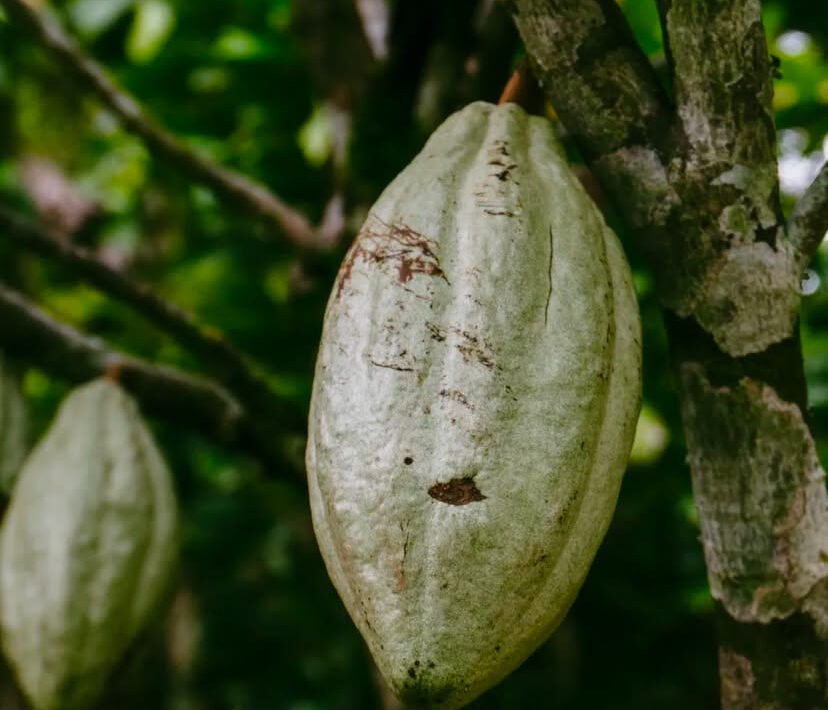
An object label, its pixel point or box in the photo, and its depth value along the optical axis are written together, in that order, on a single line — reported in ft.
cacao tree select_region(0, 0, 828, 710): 2.42
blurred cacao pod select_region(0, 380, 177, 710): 3.71
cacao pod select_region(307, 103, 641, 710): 2.09
